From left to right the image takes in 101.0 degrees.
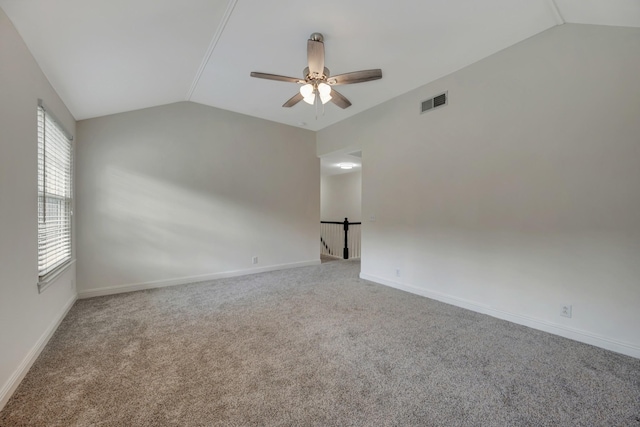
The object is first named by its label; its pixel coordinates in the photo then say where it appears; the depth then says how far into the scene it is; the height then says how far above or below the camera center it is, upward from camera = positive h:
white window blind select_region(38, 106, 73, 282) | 2.45 +0.19
